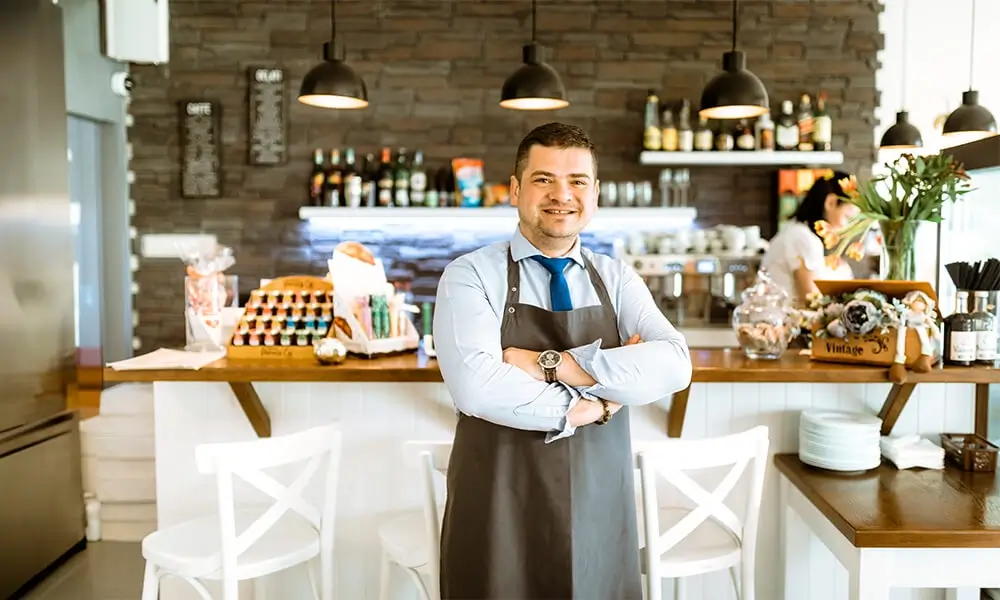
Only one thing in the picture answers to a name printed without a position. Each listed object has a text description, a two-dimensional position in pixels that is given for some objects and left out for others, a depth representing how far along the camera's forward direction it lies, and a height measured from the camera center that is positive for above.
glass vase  2.59 +0.07
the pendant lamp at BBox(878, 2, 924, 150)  4.54 +0.77
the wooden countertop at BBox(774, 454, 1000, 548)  1.93 -0.64
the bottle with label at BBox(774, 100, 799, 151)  5.00 +0.86
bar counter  2.62 -0.53
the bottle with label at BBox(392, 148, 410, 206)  5.07 +0.54
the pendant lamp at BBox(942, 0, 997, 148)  4.22 +0.79
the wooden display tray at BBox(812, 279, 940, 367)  2.42 -0.24
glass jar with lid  2.58 -0.18
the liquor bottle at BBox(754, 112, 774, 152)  5.02 +0.86
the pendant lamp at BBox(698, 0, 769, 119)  3.43 +0.77
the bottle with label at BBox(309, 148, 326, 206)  5.20 +0.56
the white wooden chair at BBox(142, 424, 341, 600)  1.96 -0.74
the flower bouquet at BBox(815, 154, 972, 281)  2.51 +0.21
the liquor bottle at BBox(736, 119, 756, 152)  5.00 +0.82
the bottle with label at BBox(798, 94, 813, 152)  5.01 +0.90
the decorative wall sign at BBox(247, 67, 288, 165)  5.27 +1.00
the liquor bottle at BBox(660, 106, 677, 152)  5.04 +0.83
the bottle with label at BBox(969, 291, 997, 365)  2.45 -0.19
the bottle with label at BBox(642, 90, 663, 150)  5.06 +0.91
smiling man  1.68 -0.28
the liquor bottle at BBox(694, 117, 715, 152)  5.02 +0.81
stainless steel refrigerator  3.21 -0.16
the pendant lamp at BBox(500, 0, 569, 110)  3.65 +0.85
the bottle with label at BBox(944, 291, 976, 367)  2.44 -0.22
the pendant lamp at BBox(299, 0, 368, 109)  3.55 +0.83
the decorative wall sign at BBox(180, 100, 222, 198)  5.29 +0.78
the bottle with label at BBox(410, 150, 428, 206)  5.09 +0.50
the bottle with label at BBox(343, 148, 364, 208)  5.08 +0.50
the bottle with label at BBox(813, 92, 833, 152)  4.96 +0.85
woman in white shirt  3.99 +0.14
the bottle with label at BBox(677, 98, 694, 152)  5.02 +0.89
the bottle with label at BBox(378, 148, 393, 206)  5.10 +0.56
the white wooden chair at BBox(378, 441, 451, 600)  1.94 -0.75
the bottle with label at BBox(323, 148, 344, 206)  5.16 +0.55
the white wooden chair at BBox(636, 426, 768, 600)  1.95 -0.63
